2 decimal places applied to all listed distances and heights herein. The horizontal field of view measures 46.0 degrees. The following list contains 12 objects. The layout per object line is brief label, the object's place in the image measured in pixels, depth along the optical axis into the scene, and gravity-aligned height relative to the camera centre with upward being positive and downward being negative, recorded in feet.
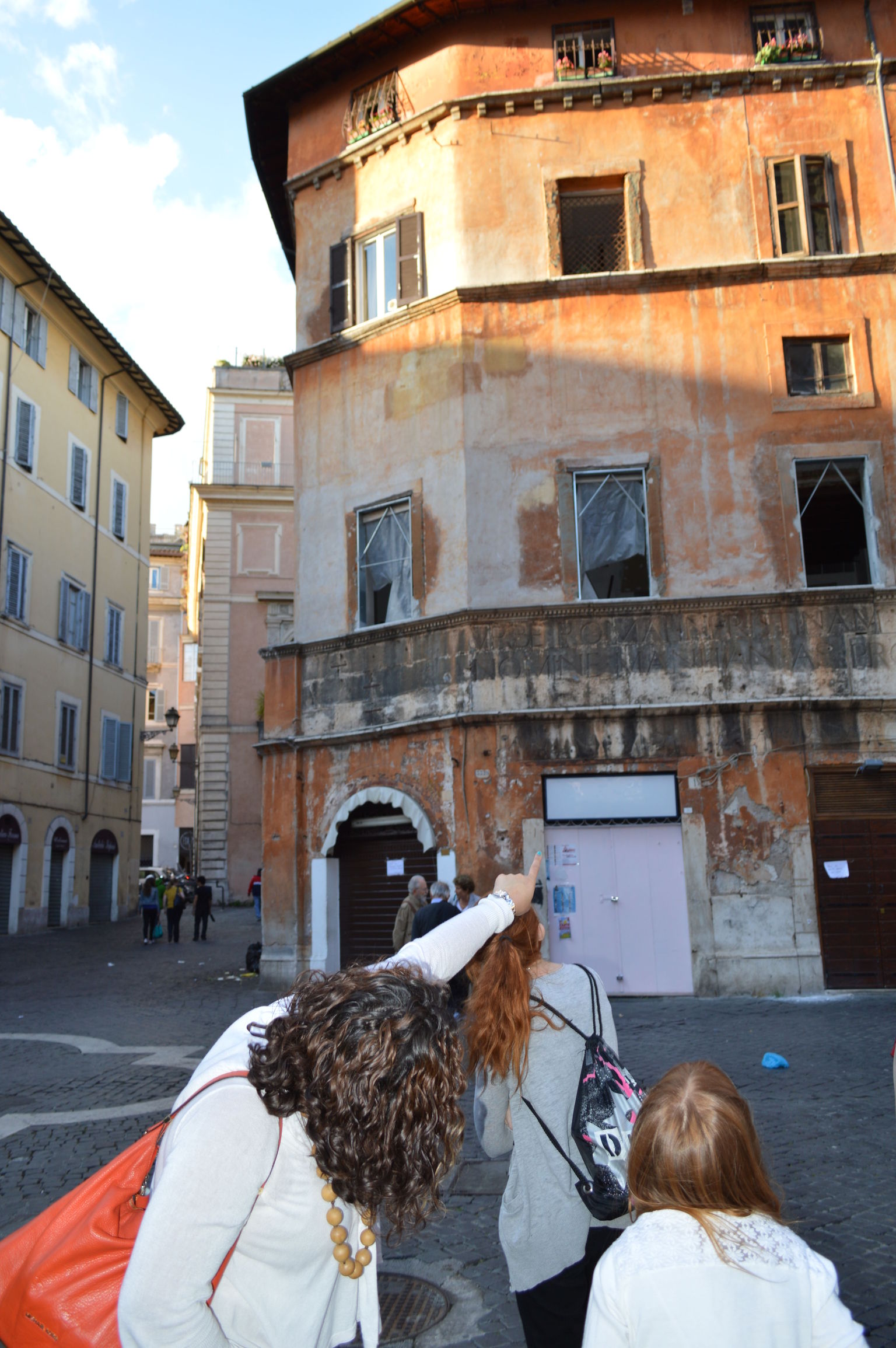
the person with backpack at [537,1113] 10.07 -2.46
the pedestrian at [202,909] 83.51 -2.83
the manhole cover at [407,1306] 13.94 -6.01
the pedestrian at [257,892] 85.20 -1.76
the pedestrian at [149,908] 80.33 -2.54
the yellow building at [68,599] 86.12 +25.04
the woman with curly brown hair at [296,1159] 5.59 -1.58
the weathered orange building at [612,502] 42.93 +15.81
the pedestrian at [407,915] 36.86 -1.68
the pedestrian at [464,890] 35.60 -0.88
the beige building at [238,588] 120.16 +33.54
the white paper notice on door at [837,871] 42.34 -0.71
